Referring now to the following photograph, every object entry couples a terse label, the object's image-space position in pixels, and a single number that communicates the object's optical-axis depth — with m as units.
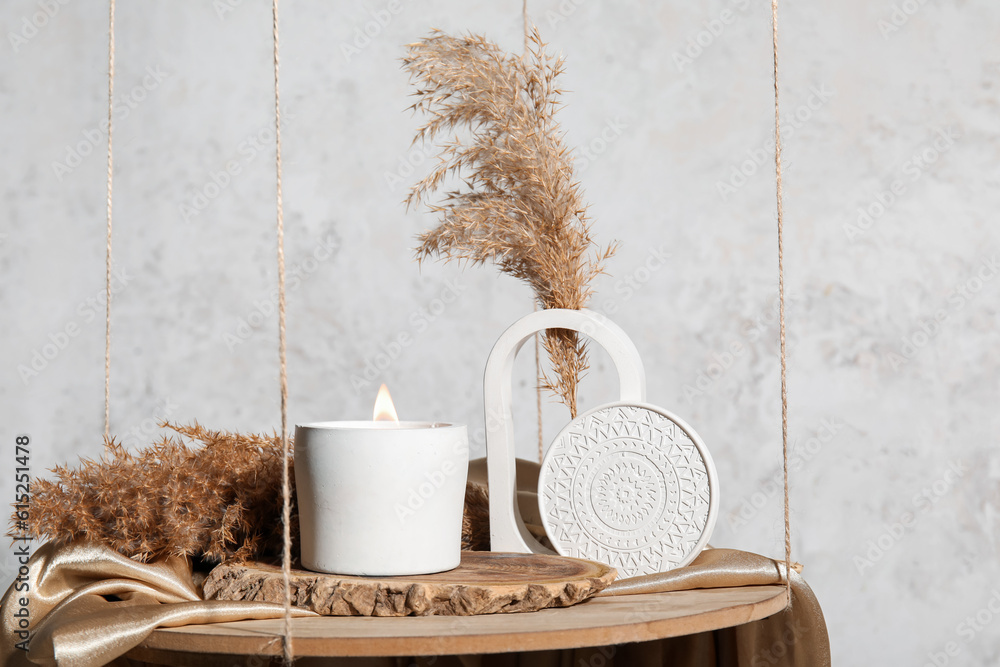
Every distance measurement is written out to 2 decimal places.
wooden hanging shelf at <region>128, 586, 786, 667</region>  1.09
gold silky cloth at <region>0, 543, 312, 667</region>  1.11
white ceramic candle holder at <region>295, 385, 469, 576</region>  1.18
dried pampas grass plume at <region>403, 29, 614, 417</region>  1.33
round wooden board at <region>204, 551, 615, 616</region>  1.14
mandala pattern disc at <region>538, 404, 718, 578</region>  1.25
